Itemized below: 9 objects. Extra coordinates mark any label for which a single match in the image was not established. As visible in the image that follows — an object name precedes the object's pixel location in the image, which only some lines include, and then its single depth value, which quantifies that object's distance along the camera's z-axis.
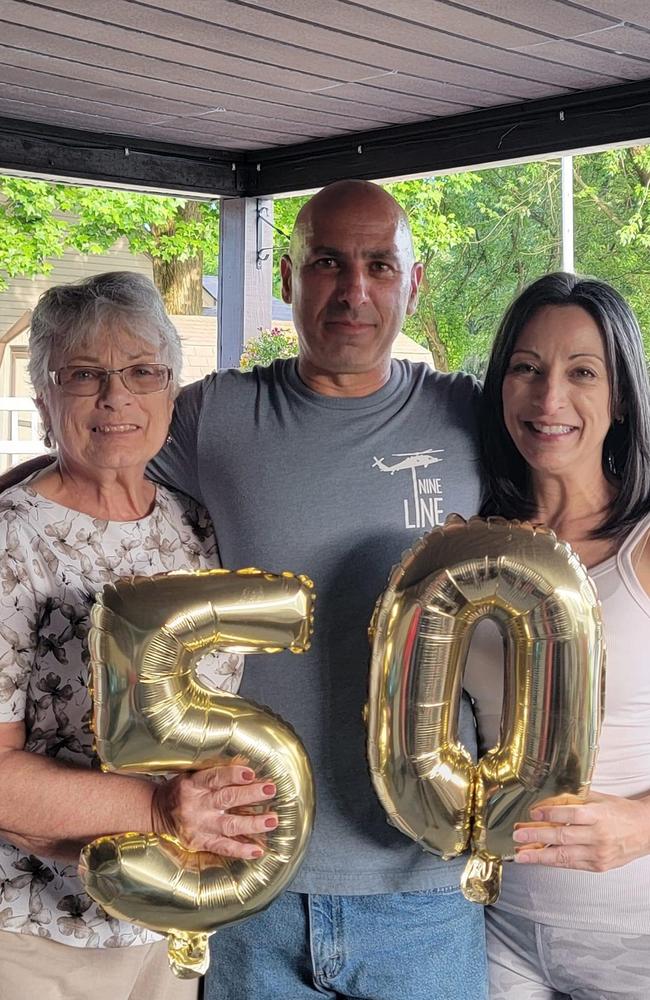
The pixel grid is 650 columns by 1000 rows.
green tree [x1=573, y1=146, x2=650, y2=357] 12.35
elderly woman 1.64
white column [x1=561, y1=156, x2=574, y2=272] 10.47
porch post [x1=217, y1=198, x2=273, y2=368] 6.15
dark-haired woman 1.75
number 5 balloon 1.58
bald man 1.85
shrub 6.09
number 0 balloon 1.63
